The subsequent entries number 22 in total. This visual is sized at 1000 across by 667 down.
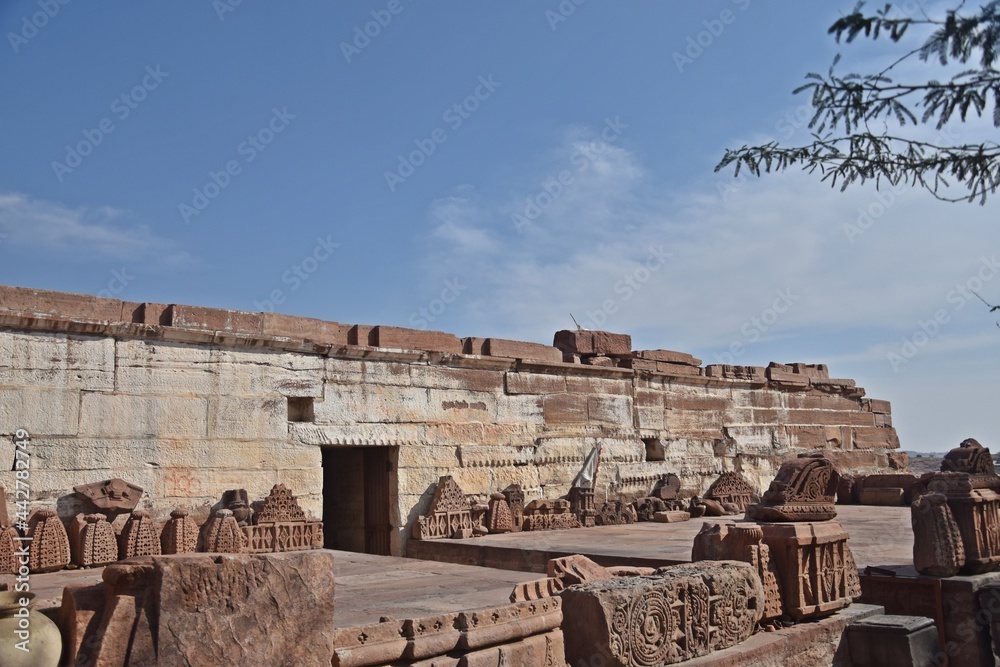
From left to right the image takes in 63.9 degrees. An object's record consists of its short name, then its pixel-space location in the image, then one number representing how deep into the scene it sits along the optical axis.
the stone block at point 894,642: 5.25
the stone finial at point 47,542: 6.62
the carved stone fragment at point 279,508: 8.07
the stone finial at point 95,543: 6.89
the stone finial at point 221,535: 7.22
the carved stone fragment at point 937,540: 6.06
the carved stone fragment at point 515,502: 10.27
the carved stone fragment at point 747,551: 5.37
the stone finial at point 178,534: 7.23
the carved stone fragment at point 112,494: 7.17
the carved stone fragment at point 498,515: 9.91
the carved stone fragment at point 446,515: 9.39
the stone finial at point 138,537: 7.10
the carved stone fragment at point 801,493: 5.80
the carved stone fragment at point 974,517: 6.28
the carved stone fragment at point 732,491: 12.72
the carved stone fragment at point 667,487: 12.17
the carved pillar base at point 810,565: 5.44
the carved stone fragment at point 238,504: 7.90
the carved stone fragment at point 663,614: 4.13
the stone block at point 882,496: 13.78
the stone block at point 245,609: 2.78
